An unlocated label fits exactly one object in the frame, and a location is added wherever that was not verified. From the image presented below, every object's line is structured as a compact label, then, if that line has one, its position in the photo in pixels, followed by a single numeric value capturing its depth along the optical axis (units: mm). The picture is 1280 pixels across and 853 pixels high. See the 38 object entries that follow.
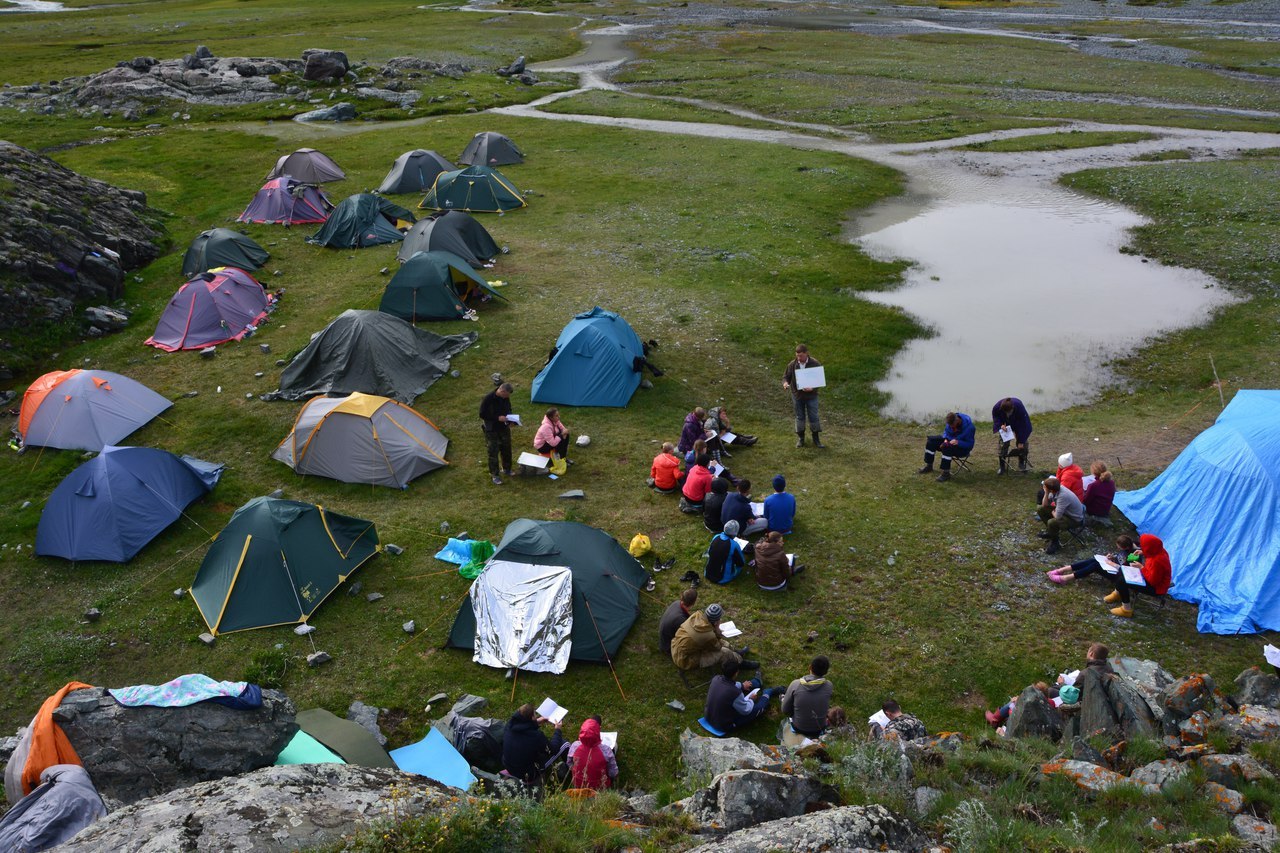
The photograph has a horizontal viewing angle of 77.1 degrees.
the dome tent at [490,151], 45188
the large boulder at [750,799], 8500
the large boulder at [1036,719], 11633
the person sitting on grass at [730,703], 12234
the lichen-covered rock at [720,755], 9953
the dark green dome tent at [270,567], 14992
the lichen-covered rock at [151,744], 9984
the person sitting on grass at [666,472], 18312
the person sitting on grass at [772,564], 14930
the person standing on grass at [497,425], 18516
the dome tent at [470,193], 38000
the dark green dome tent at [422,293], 26734
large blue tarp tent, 14055
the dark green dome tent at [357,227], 33812
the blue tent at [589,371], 22250
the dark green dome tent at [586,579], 14016
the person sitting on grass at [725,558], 15359
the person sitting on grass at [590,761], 11359
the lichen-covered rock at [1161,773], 9383
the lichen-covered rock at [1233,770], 9328
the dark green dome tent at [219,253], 30141
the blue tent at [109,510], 16859
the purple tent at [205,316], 26203
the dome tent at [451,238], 29906
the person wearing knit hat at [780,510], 16578
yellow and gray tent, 19094
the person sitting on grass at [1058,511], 15906
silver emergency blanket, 13820
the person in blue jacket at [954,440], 18516
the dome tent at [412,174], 40656
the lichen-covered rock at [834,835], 7398
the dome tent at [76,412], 20641
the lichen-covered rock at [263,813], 7090
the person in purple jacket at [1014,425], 18266
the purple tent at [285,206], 36906
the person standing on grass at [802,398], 19609
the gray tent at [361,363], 22453
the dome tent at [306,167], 41906
